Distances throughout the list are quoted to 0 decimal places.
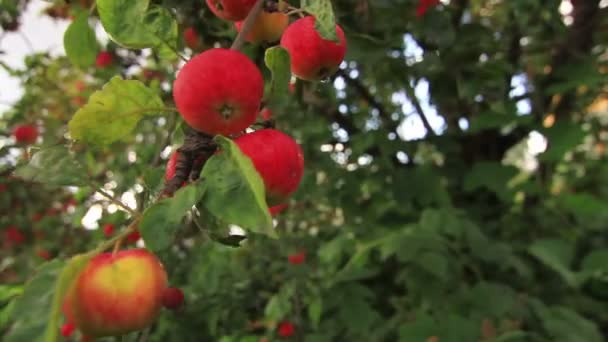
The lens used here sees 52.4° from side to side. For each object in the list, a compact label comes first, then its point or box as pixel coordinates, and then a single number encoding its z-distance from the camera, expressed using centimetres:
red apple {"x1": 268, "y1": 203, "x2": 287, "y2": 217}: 97
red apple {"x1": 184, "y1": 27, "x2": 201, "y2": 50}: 141
